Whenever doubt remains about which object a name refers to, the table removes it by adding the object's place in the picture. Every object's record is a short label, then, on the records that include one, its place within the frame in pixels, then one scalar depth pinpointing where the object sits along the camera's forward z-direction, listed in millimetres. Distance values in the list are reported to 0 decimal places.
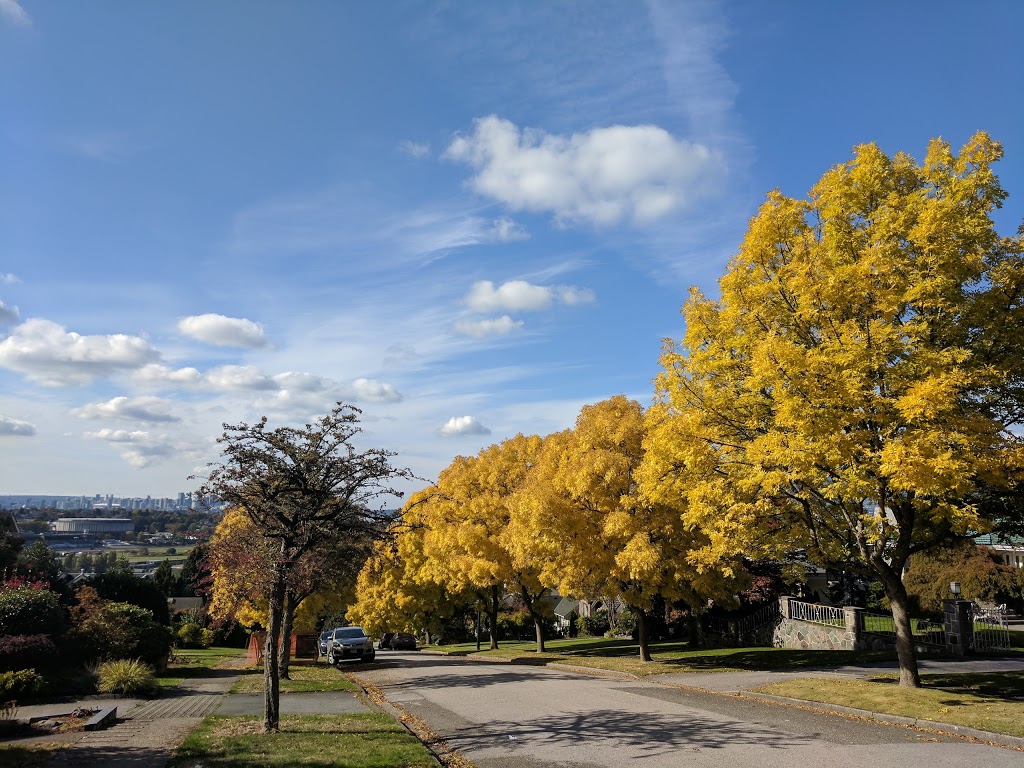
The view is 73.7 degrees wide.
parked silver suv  27047
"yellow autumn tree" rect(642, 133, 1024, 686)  11750
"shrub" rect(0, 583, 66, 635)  16688
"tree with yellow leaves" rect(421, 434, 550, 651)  28766
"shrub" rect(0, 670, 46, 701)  14320
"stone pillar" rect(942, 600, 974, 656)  21703
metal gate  22647
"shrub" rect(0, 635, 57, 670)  15734
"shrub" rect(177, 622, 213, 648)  36872
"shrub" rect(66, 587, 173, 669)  18438
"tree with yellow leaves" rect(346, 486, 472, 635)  35469
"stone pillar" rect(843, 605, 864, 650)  23016
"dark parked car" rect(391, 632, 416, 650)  46719
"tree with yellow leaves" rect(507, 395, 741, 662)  20875
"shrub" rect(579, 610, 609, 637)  42344
